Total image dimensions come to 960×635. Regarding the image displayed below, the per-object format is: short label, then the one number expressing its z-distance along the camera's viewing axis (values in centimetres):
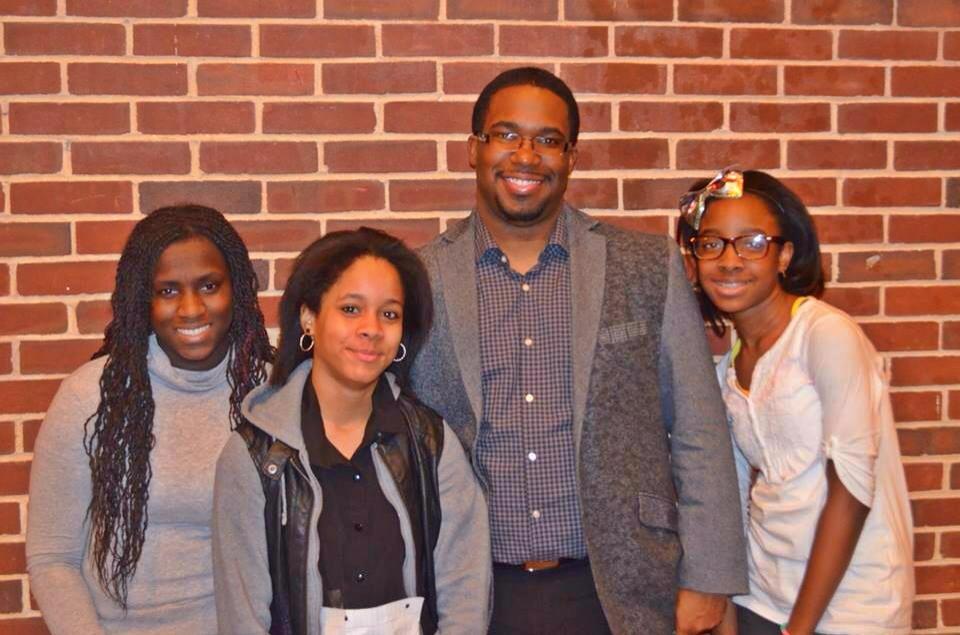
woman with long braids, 217
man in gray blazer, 224
